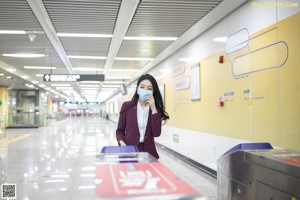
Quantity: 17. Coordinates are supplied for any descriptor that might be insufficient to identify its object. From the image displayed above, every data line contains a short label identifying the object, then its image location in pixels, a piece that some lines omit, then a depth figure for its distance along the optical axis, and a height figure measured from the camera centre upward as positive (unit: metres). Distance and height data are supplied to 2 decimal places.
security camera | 6.20 +1.52
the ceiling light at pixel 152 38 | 6.70 +1.57
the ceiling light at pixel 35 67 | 11.19 +1.52
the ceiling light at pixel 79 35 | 6.32 +1.57
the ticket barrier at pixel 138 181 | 1.05 -0.32
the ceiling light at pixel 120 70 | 12.28 +1.51
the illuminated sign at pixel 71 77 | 9.93 +1.00
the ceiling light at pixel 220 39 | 5.06 +1.19
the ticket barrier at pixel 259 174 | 1.99 -0.57
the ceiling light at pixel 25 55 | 8.67 +1.55
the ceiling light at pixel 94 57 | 9.09 +1.53
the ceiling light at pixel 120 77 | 15.13 +1.49
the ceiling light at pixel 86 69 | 11.56 +1.51
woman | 2.34 -0.09
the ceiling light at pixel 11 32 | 6.07 +1.58
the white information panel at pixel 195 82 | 6.29 +0.51
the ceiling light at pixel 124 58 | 9.29 +1.53
